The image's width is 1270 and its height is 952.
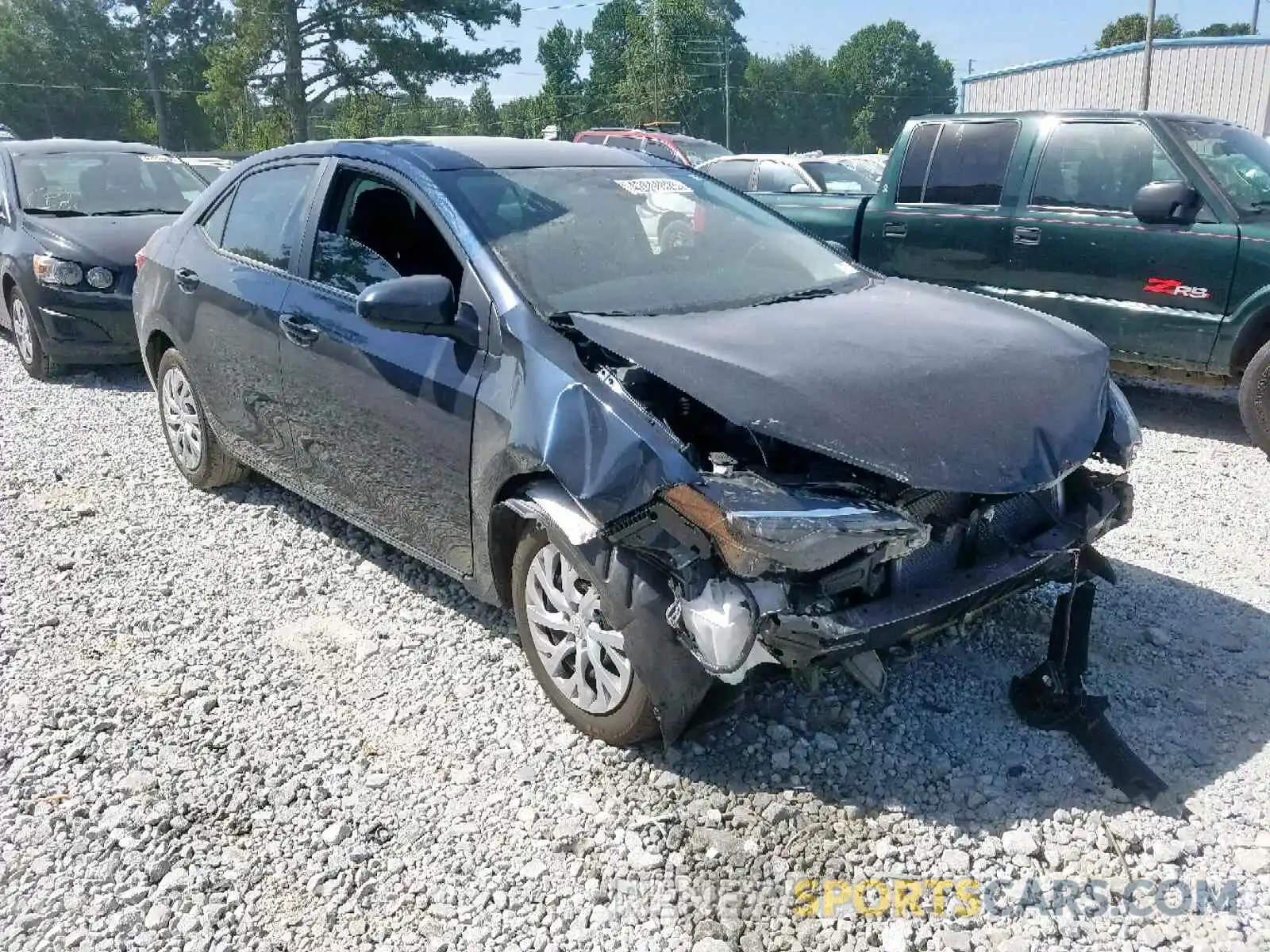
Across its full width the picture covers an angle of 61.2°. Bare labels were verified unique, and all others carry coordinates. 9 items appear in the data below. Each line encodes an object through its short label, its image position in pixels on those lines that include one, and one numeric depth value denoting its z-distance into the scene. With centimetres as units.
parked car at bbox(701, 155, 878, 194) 1223
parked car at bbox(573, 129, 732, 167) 1880
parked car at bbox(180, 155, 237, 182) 984
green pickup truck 596
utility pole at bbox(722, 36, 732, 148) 5988
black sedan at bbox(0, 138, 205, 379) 761
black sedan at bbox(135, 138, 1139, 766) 273
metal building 3350
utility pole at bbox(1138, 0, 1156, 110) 2823
